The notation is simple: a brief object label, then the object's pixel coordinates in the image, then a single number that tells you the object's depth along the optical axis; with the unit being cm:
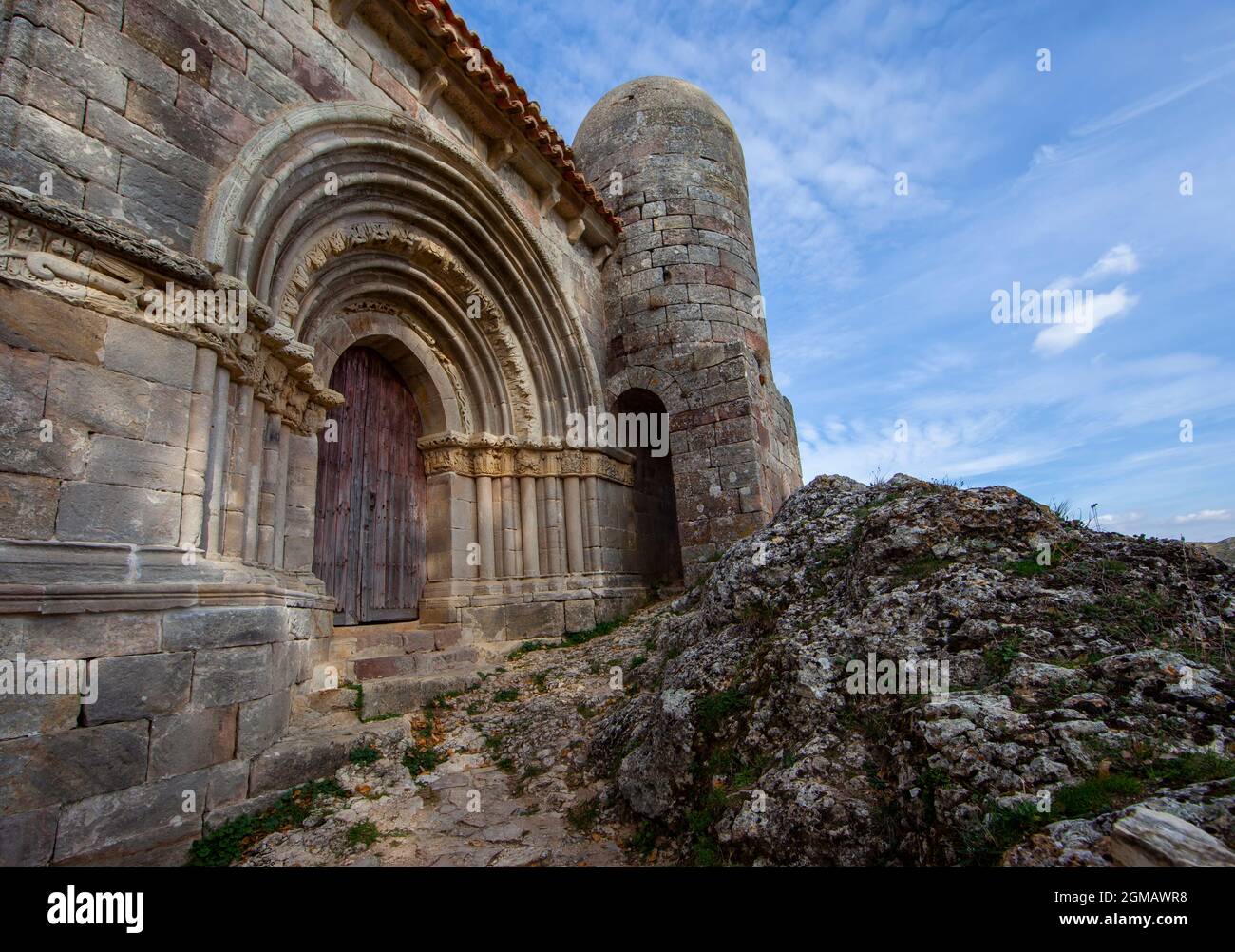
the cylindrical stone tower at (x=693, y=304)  779
